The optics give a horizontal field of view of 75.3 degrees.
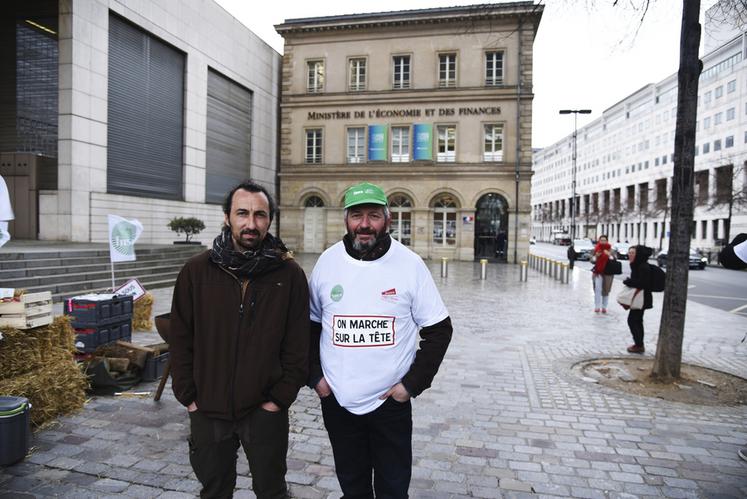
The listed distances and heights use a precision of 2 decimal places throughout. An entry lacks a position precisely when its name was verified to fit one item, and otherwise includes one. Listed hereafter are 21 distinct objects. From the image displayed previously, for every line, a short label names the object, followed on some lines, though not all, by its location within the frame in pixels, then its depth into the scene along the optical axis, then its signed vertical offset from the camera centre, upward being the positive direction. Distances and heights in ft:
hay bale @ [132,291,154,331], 28.26 -5.12
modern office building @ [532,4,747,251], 181.16 +42.20
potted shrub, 65.57 +0.35
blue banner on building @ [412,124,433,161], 97.35 +18.56
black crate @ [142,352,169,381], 18.88 -5.48
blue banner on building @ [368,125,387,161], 99.50 +18.71
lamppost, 105.19 +27.70
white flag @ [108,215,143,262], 27.09 -0.54
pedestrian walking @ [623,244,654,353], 24.91 -2.30
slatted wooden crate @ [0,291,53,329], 15.25 -2.81
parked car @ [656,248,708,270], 97.40 -3.97
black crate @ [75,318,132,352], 18.95 -4.40
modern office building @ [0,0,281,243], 56.39 +15.06
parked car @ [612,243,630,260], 122.79 -3.03
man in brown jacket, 8.46 -2.11
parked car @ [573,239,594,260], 128.67 -2.69
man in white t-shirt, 8.61 -1.98
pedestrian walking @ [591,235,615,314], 38.29 -3.16
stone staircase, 35.94 -3.86
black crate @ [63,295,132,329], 18.94 -3.40
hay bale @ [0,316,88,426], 14.49 -4.60
